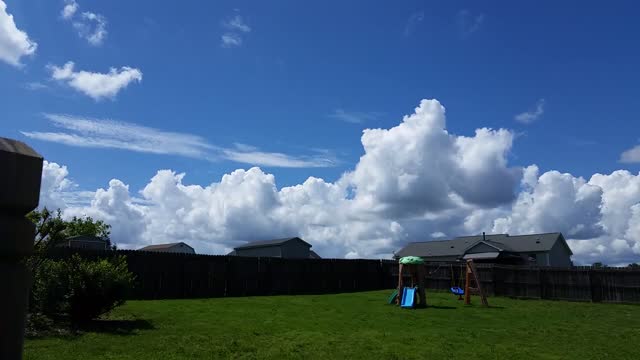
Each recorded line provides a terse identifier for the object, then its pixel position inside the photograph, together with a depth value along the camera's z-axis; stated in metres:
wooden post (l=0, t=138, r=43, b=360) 1.26
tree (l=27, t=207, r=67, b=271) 11.96
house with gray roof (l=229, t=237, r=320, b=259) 62.62
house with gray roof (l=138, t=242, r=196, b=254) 70.75
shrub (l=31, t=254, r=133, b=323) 12.88
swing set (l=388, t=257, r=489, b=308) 21.78
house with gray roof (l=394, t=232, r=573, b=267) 50.09
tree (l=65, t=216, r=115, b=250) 54.44
